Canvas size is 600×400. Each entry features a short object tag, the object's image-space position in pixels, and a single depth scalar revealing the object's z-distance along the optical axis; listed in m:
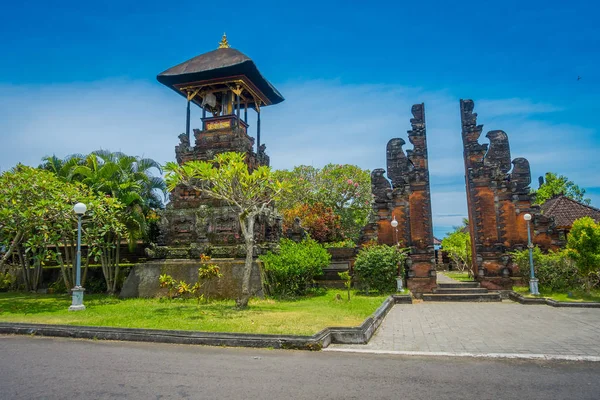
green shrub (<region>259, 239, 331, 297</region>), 14.45
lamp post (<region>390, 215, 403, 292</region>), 16.23
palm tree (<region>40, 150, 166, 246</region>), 16.95
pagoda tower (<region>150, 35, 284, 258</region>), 15.88
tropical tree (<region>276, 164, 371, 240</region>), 32.78
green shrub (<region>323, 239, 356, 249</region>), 23.45
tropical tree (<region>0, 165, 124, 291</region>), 11.91
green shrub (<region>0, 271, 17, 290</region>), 20.84
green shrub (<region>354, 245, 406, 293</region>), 15.99
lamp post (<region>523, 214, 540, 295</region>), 14.81
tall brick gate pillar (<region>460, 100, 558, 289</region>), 16.73
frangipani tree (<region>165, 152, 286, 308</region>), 11.23
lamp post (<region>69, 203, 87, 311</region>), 11.59
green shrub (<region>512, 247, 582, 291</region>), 14.93
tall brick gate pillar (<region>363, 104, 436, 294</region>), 17.17
